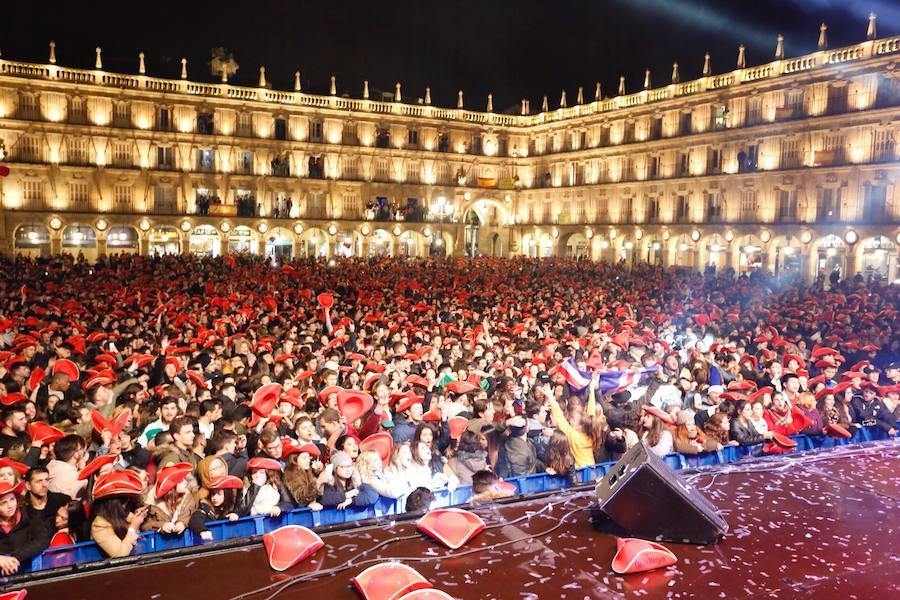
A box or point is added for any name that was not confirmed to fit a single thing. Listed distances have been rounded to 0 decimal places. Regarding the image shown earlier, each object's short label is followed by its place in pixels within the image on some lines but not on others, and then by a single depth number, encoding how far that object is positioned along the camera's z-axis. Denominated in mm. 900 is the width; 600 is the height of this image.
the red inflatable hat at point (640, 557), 4219
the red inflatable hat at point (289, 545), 4324
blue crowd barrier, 5352
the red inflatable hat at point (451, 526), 4625
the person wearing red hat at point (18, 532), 5195
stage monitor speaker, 4516
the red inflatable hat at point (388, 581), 3877
